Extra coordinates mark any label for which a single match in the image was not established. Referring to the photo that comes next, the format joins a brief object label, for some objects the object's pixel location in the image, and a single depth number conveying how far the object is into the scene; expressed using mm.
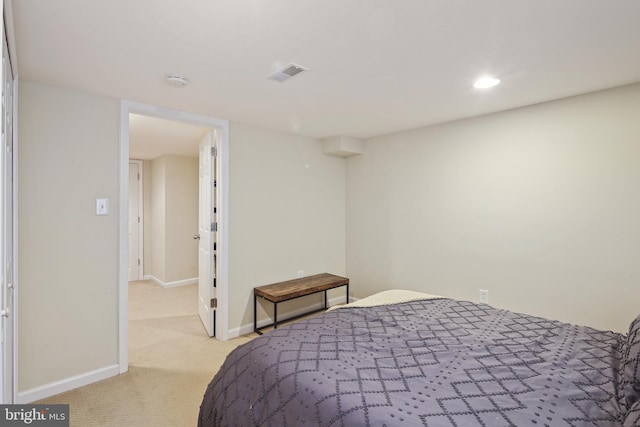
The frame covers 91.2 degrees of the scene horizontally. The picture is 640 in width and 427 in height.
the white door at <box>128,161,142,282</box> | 5410
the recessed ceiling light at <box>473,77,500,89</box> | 2102
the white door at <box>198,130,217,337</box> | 3146
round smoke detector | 2010
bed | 1086
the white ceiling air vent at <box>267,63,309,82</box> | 1886
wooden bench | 3100
